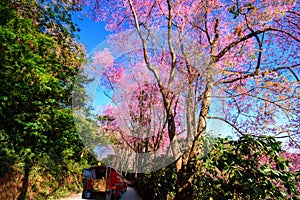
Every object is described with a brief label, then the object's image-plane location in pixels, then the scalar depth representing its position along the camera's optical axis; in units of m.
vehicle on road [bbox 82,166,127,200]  7.18
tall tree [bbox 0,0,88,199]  4.84
